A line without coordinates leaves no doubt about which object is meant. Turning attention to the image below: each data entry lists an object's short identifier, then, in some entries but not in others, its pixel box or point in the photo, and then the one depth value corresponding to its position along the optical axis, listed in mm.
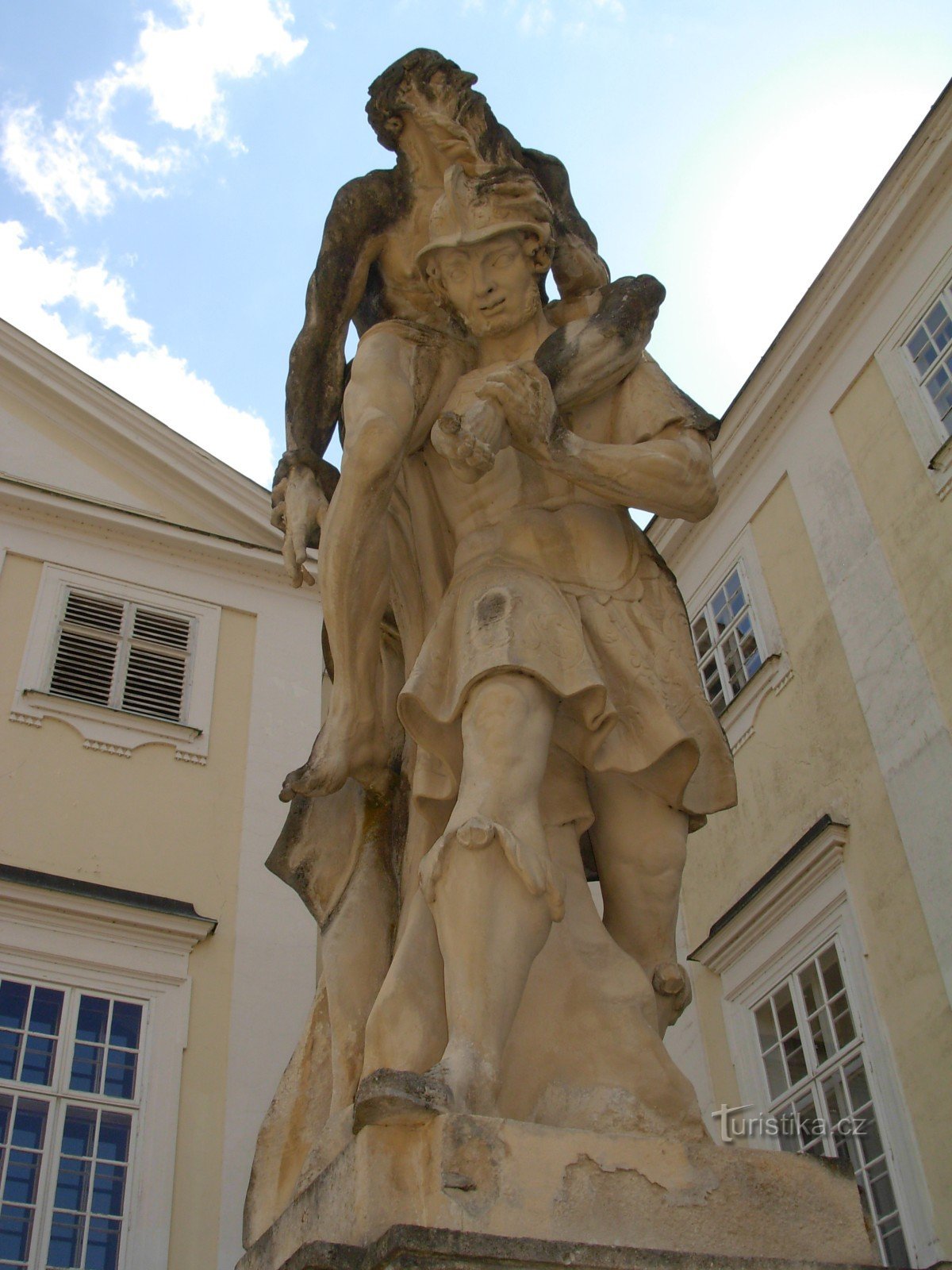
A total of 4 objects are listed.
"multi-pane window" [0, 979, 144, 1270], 7723
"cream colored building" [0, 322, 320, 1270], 8227
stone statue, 2881
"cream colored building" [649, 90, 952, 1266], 8352
